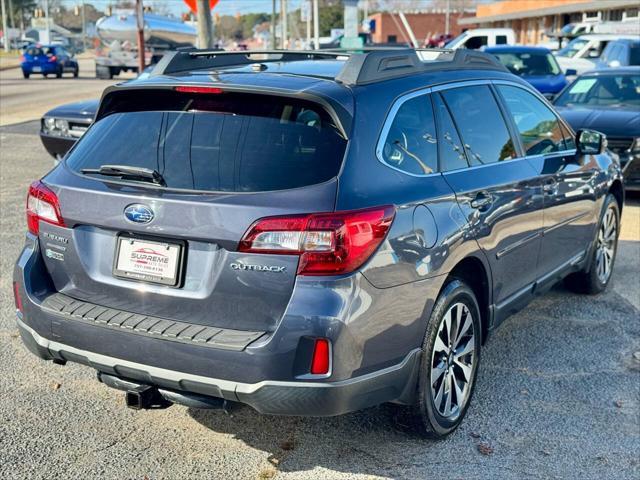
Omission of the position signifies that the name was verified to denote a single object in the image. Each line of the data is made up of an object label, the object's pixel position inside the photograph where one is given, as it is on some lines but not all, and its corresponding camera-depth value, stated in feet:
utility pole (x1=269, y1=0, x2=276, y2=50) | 203.00
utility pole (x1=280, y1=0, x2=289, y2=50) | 163.47
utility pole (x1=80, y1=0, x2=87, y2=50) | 342.44
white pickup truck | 84.35
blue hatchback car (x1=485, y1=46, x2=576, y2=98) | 58.44
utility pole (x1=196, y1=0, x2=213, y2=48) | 56.08
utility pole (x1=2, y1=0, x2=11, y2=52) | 235.20
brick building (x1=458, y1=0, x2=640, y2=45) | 135.54
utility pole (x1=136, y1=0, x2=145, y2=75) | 55.21
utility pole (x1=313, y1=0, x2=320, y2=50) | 113.91
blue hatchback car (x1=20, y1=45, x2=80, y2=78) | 128.15
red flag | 54.08
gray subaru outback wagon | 11.19
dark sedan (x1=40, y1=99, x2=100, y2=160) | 33.58
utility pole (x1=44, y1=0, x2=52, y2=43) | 243.89
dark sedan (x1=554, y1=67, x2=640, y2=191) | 32.14
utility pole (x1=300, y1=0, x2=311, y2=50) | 127.85
